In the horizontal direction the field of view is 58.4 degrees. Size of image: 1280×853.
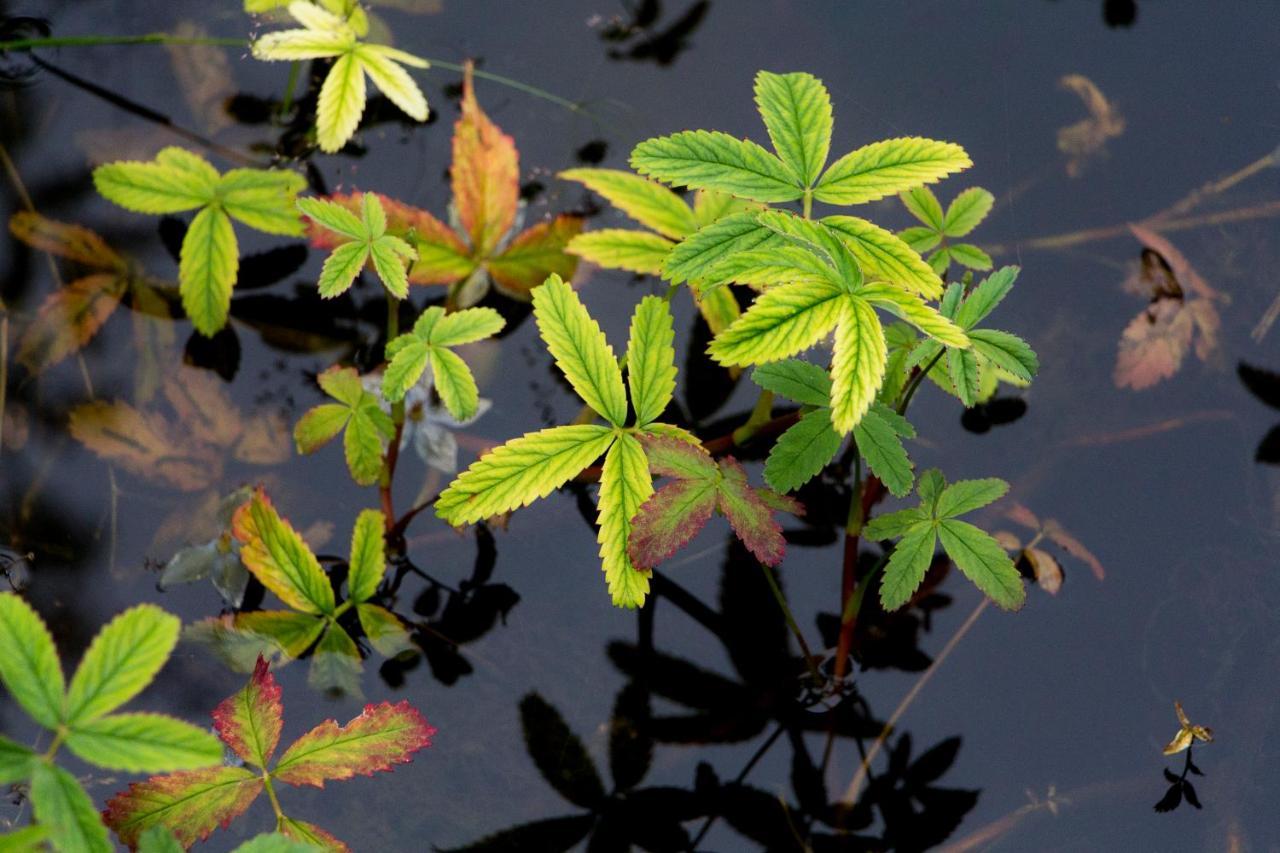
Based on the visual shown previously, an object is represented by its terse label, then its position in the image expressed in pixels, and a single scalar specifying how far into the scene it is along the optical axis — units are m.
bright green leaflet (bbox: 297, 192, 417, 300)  2.03
